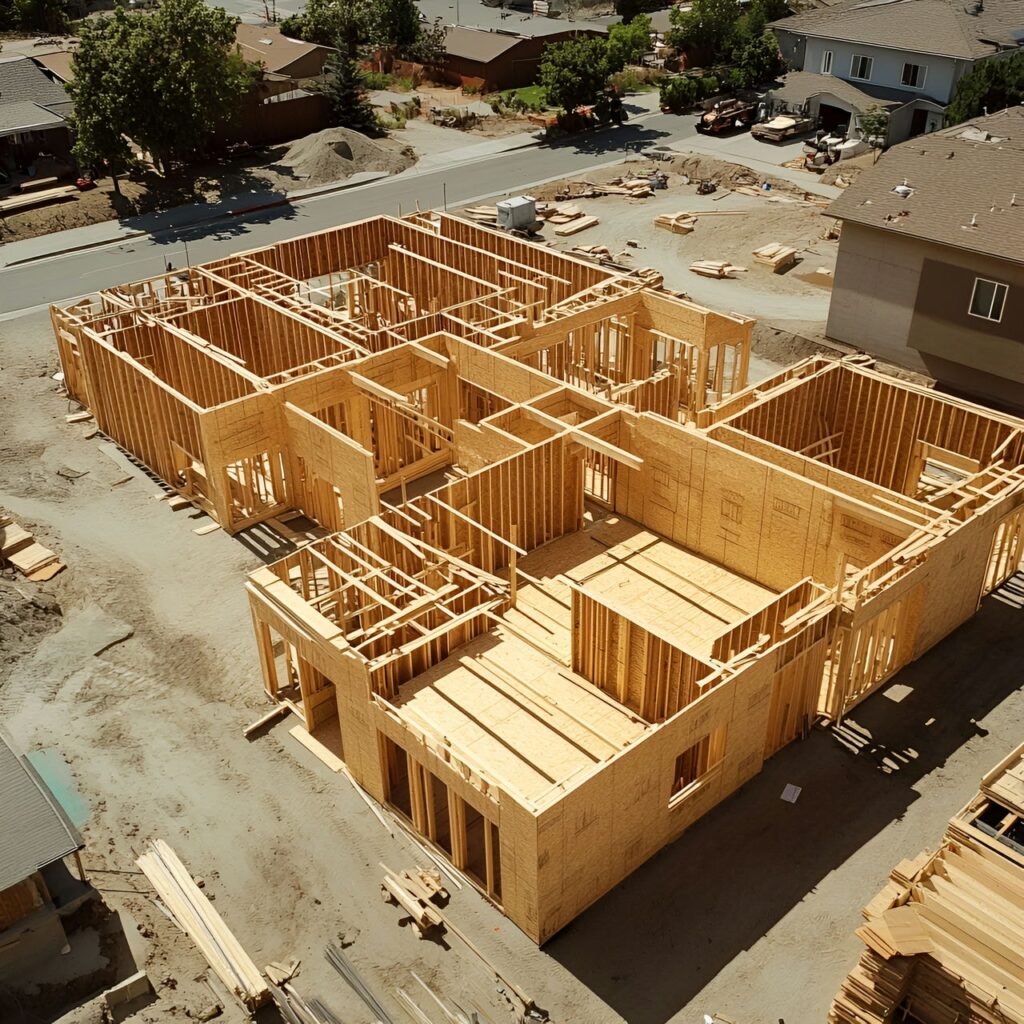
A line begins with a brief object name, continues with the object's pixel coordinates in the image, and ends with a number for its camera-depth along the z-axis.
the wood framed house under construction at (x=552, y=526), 17.98
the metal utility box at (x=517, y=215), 44.03
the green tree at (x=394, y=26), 68.75
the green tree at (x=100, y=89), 43.12
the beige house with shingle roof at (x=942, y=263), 30.41
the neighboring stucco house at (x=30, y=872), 15.45
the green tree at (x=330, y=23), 69.56
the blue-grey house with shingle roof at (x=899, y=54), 53.19
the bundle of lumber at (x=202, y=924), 15.71
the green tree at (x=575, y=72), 54.94
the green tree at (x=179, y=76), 43.72
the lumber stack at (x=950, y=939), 13.98
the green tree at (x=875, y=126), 52.38
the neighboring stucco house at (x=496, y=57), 66.25
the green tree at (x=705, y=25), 67.69
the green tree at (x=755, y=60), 63.41
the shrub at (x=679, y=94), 61.50
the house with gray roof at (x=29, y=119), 50.28
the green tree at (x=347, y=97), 56.84
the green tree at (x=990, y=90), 48.69
